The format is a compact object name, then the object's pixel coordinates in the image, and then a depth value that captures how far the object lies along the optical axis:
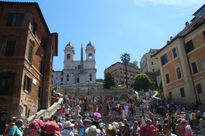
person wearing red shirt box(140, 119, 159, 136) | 6.57
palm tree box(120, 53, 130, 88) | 69.52
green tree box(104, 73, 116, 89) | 62.57
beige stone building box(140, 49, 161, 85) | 72.88
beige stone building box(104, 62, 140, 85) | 102.80
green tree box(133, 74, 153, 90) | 57.69
